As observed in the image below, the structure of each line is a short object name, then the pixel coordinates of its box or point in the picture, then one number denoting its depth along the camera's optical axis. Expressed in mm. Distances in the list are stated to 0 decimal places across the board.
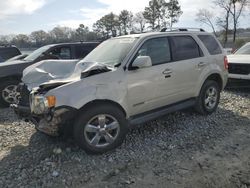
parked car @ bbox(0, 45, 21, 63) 8278
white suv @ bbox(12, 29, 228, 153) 2884
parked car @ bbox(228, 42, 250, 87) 5495
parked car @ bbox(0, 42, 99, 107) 5264
